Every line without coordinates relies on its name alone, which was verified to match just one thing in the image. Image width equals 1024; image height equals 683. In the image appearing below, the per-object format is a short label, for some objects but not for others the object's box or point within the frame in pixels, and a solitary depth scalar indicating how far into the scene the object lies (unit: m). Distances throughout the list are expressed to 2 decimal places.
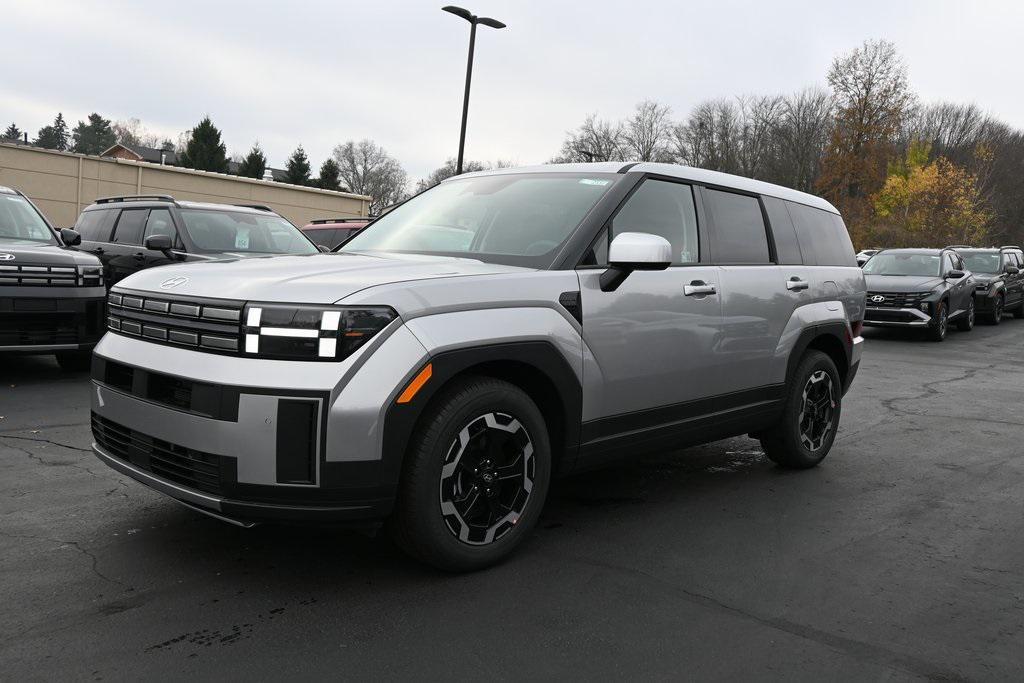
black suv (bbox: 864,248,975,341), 16.19
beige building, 26.62
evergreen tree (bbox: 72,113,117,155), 112.88
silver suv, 2.98
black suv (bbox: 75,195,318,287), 9.82
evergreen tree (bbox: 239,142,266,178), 65.12
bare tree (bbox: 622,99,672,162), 77.69
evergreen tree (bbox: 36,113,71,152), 121.25
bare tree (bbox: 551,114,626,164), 69.12
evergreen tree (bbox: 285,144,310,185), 73.25
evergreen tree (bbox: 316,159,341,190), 72.38
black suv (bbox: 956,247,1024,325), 20.25
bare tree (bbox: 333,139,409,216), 86.00
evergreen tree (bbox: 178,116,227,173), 63.62
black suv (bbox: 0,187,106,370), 7.51
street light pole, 22.46
